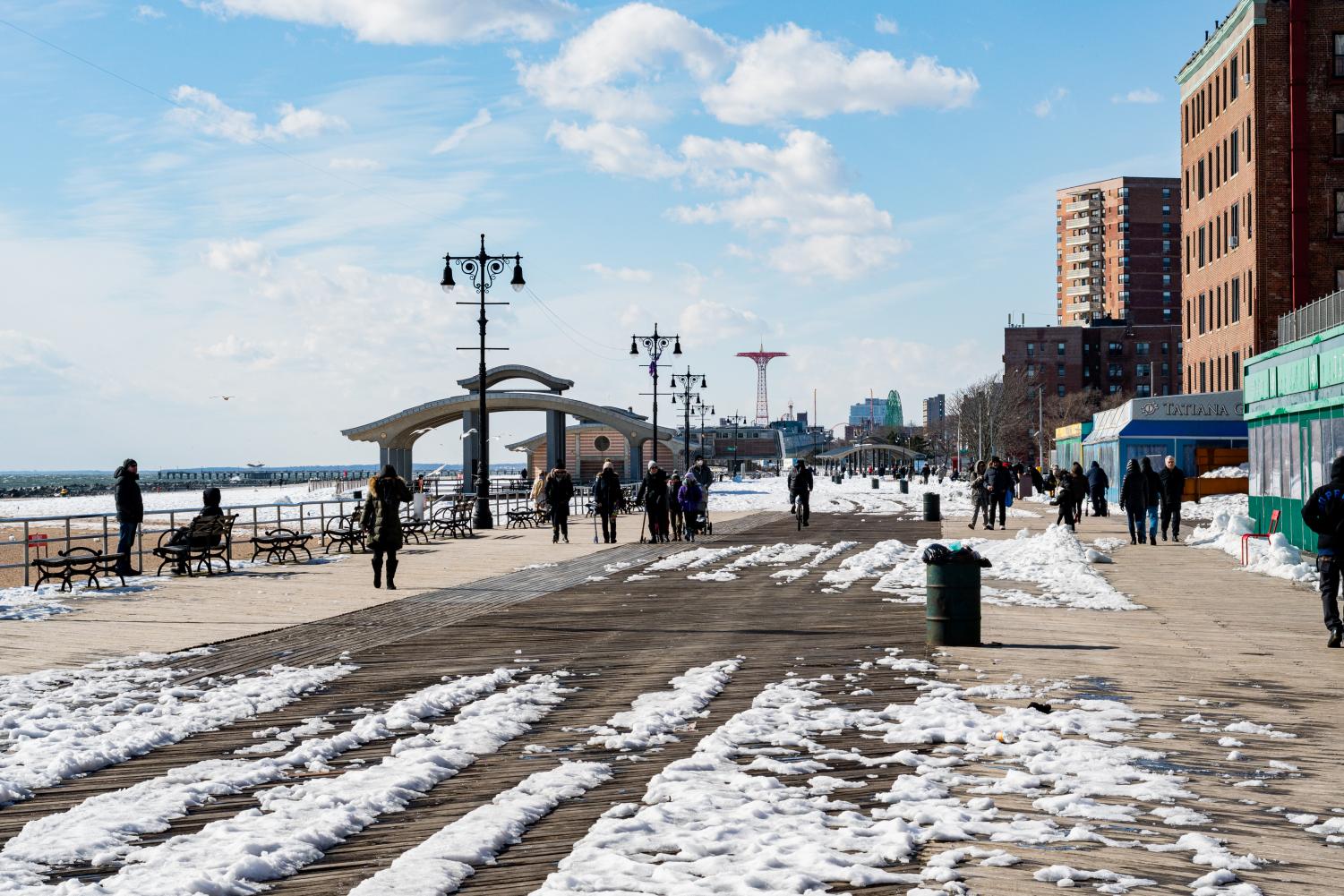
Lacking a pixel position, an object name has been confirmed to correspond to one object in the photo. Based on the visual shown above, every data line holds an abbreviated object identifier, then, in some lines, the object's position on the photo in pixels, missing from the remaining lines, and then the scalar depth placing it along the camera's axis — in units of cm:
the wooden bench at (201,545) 2198
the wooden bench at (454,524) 3362
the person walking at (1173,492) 2969
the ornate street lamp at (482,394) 3438
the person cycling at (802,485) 3525
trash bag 1304
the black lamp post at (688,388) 7475
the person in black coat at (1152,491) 2961
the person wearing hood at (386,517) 1952
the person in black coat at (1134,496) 2883
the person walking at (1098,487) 3978
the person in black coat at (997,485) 3566
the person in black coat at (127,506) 2153
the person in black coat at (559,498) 3136
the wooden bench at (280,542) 2458
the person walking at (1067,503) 3222
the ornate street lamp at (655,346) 5322
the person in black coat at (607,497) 3094
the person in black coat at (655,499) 3059
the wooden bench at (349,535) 2731
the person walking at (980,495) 3659
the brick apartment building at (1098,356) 14400
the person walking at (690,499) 3148
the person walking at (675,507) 3222
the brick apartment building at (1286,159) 5547
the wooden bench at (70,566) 1930
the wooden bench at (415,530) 3095
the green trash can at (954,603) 1305
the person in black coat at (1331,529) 1280
